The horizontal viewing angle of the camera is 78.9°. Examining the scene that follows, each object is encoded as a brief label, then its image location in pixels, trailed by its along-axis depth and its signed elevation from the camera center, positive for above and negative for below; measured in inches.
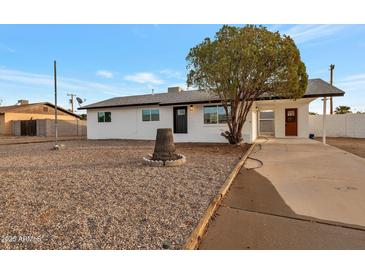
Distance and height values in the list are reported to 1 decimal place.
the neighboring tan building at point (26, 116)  1106.7 +85.9
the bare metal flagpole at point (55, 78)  444.8 +105.4
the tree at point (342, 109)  1314.0 +115.2
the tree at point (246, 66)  369.7 +111.3
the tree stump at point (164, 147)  276.5 -21.6
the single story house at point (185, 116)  550.9 +40.3
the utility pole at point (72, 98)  1788.8 +259.0
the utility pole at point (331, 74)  996.7 +251.1
